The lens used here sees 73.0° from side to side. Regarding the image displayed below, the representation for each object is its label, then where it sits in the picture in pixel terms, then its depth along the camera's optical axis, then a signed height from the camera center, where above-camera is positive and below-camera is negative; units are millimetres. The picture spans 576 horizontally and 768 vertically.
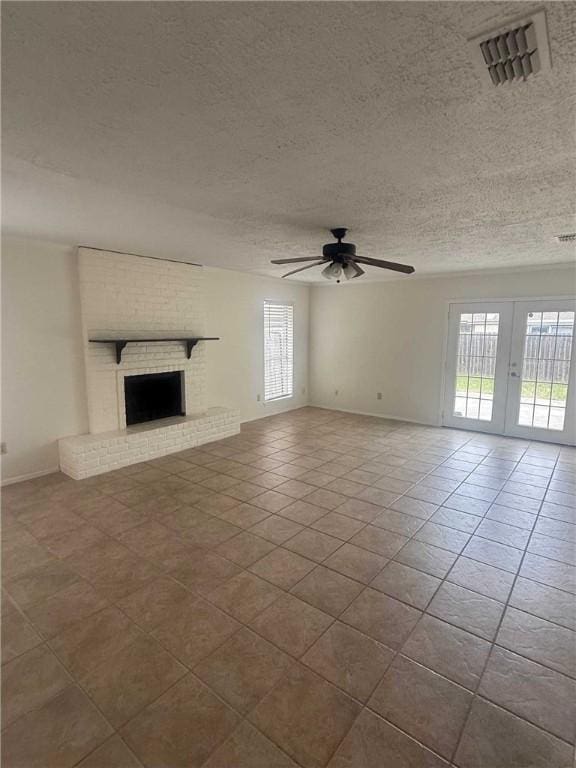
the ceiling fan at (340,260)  3314 +659
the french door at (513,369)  5340 -452
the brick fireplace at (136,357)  4414 -273
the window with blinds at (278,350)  6965 -247
